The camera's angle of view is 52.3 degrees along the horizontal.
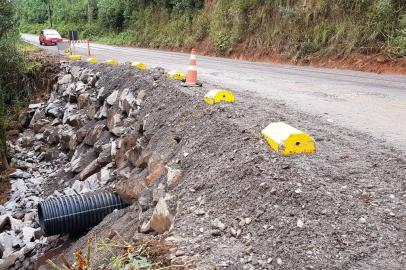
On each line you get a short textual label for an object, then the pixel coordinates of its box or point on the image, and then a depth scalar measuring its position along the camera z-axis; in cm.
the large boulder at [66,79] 1550
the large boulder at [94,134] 1062
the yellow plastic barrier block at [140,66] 1166
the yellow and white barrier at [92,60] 1554
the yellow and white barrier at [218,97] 646
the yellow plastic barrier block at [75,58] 1756
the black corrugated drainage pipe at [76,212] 676
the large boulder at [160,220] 388
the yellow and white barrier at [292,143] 395
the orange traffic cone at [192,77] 828
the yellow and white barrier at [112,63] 1422
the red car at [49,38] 3139
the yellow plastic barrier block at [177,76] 936
